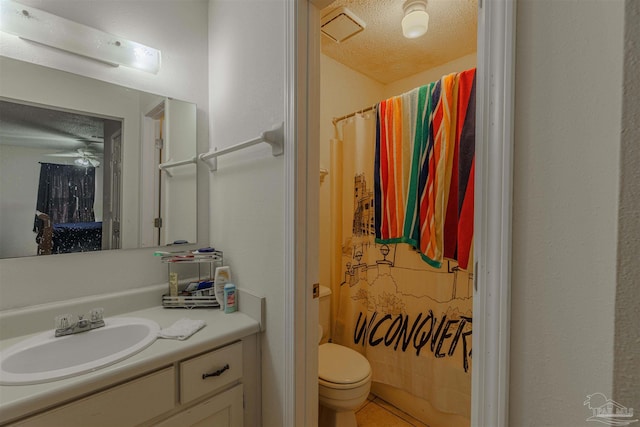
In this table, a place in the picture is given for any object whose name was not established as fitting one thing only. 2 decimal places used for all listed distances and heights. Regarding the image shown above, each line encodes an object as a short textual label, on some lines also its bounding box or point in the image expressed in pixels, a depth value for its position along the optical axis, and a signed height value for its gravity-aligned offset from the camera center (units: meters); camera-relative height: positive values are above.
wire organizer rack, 1.34 -0.42
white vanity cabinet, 0.79 -0.63
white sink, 0.80 -0.51
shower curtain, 1.54 -0.55
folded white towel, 1.03 -0.47
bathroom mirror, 1.08 +0.19
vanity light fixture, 1.07 +0.73
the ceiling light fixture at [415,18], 1.46 +1.04
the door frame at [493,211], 0.52 +0.00
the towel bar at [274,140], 1.09 +0.28
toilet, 1.37 -0.88
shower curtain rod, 1.79 +0.67
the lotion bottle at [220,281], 1.34 -0.36
